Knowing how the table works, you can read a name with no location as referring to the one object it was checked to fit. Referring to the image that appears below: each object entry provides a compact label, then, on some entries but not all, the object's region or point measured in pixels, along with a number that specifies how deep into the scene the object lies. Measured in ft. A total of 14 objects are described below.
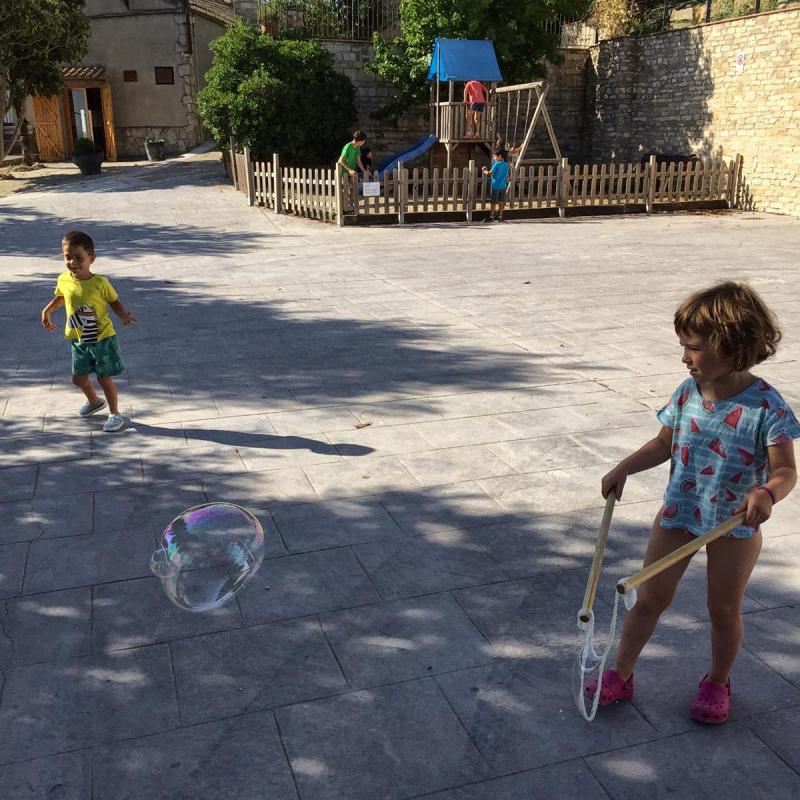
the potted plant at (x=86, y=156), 82.74
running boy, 18.01
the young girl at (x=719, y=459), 8.07
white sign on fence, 54.70
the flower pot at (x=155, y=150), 94.32
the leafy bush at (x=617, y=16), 83.35
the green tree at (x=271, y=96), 70.95
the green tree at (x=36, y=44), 76.43
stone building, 94.17
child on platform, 71.31
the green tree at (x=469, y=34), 76.23
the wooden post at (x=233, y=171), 72.33
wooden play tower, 71.56
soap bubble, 11.12
